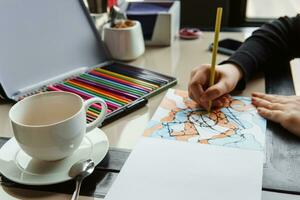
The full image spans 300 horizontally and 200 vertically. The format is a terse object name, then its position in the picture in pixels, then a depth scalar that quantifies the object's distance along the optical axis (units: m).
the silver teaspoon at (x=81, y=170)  0.52
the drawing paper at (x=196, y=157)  0.49
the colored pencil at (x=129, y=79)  0.80
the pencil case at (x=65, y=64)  0.76
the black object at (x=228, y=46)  0.99
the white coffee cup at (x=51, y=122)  0.51
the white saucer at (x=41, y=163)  0.52
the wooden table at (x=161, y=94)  0.51
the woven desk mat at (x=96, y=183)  0.51
